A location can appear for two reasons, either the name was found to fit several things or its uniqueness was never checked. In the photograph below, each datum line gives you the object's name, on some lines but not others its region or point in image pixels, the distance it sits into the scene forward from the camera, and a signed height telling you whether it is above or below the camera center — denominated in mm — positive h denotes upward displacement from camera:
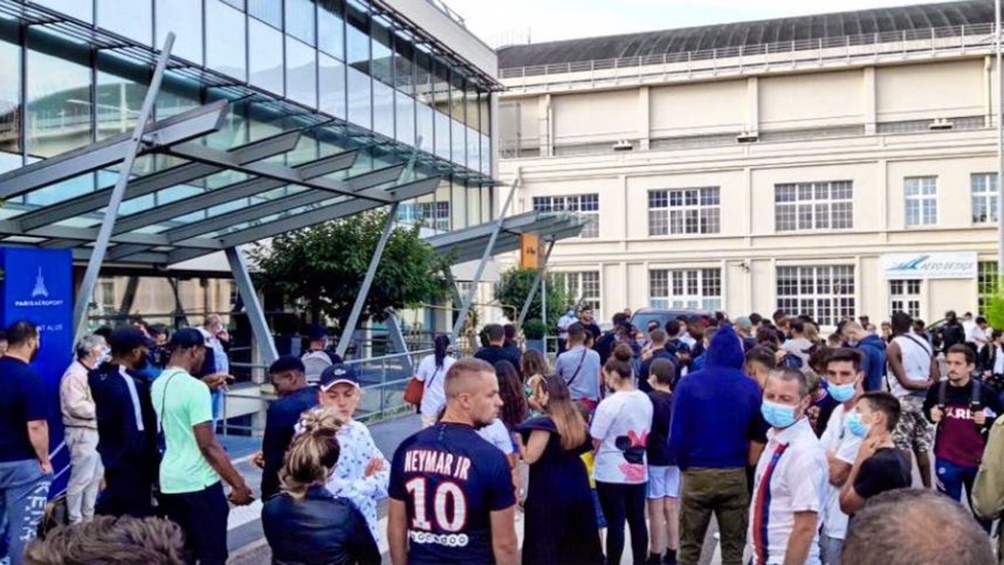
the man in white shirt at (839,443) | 5094 -894
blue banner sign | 7684 -84
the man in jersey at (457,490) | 4008 -849
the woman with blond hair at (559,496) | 5488 -1195
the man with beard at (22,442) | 6156 -962
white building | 41438 +5961
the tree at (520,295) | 30531 -39
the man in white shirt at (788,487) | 4414 -940
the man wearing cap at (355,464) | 4707 -894
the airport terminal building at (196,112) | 11188 +3084
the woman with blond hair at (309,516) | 4207 -1003
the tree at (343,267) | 16844 +512
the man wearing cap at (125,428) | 5949 -861
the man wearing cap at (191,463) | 5594 -1004
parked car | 21359 -540
